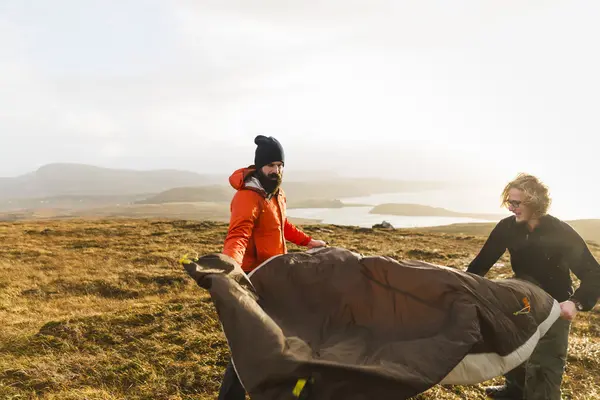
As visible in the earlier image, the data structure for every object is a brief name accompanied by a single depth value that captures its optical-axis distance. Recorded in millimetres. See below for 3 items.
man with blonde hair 4250
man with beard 3859
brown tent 2668
